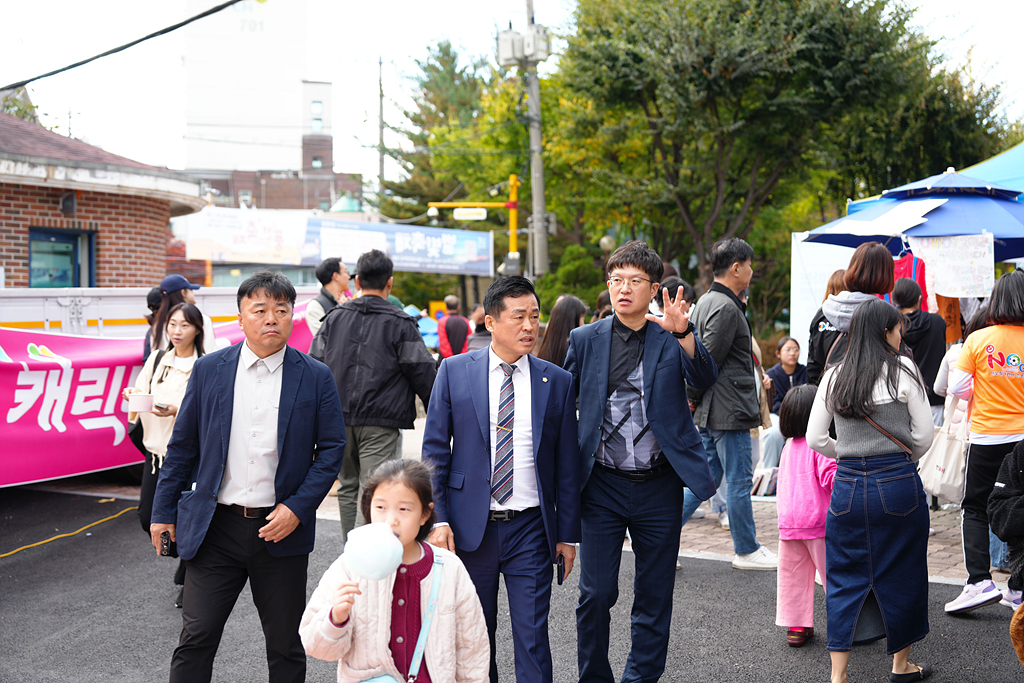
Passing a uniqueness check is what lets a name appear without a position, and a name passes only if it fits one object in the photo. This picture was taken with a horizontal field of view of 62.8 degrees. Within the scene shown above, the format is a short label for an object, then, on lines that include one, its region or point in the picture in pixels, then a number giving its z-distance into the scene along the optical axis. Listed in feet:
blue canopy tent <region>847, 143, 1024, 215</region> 24.60
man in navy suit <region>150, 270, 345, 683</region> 11.40
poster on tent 19.83
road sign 81.87
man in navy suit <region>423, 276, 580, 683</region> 11.18
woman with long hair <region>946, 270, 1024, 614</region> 15.89
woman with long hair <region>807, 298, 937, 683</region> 12.94
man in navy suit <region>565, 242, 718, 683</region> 12.49
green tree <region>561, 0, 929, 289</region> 59.31
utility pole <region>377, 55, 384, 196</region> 134.82
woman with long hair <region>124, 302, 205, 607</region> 17.38
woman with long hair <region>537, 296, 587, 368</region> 19.94
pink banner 22.99
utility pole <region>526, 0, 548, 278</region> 69.92
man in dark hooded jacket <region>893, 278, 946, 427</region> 22.03
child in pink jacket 15.14
